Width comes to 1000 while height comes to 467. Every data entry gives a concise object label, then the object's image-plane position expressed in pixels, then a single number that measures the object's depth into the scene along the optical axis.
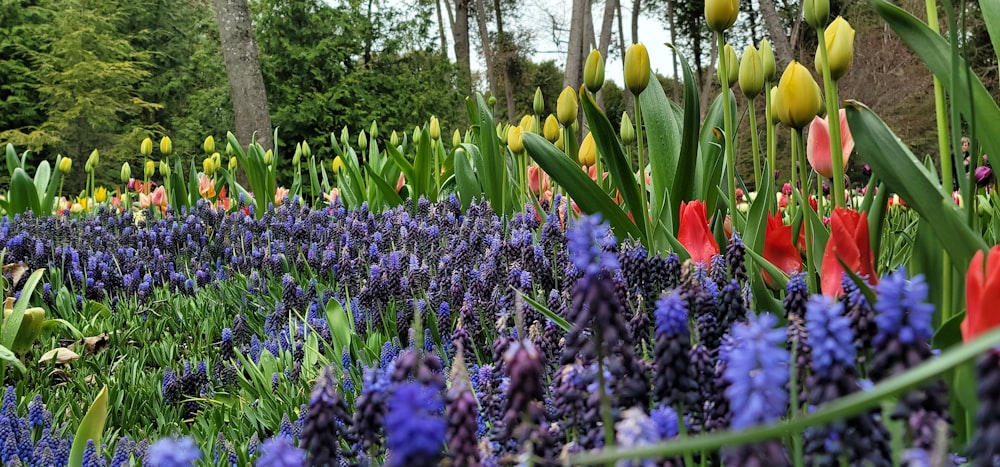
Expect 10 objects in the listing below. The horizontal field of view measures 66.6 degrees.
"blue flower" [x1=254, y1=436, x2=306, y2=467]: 0.57
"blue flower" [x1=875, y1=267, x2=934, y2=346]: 0.55
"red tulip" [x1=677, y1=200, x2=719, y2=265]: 1.75
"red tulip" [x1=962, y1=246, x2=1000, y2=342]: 0.71
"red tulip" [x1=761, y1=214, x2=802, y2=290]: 1.69
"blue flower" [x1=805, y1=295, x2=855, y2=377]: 0.55
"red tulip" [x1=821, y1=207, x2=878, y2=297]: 1.24
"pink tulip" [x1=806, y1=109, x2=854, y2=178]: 1.76
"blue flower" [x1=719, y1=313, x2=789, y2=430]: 0.48
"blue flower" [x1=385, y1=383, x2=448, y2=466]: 0.50
